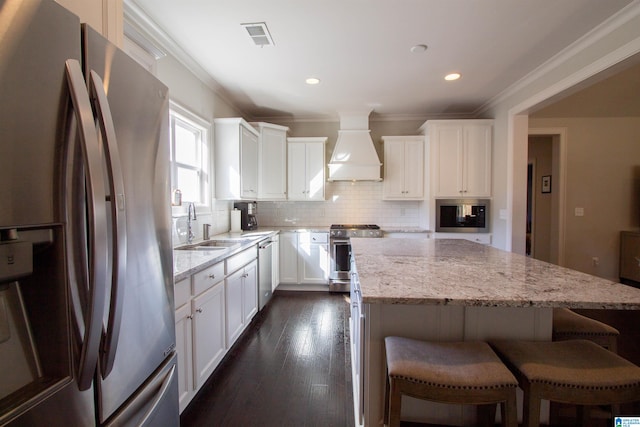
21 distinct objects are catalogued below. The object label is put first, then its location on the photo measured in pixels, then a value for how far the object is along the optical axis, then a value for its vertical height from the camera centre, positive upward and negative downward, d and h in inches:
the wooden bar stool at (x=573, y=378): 38.0 -23.8
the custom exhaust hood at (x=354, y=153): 162.7 +33.7
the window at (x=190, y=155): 102.5 +22.9
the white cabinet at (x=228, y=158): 131.2 +24.7
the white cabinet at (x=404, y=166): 166.7 +26.7
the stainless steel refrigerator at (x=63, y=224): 21.6 -1.4
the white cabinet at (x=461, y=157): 153.9 +30.0
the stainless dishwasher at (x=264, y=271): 125.9 -30.1
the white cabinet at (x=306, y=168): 168.1 +25.6
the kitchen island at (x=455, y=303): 41.4 -13.8
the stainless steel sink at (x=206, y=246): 97.2 -14.1
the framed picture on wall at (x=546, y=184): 202.7 +19.5
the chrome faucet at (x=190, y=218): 103.4 -3.4
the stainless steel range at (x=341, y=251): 153.9 -23.4
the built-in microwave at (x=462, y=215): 155.6 -3.1
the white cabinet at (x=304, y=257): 158.2 -27.7
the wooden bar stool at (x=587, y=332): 54.0 -24.1
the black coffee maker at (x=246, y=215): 153.6 -3.1
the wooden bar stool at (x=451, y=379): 38.4 -24.0
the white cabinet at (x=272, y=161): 158.6 +28.4
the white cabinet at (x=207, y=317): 63.7 -30.6
